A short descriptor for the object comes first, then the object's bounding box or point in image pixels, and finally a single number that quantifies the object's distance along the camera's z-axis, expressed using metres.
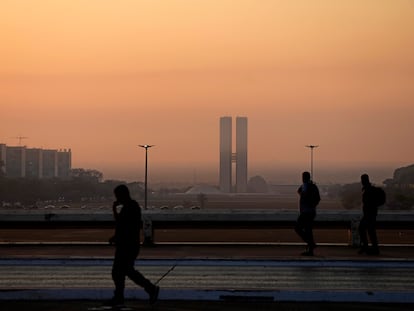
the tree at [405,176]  158.50
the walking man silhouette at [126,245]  12.80
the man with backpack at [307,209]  19.86
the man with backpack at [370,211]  20.19
